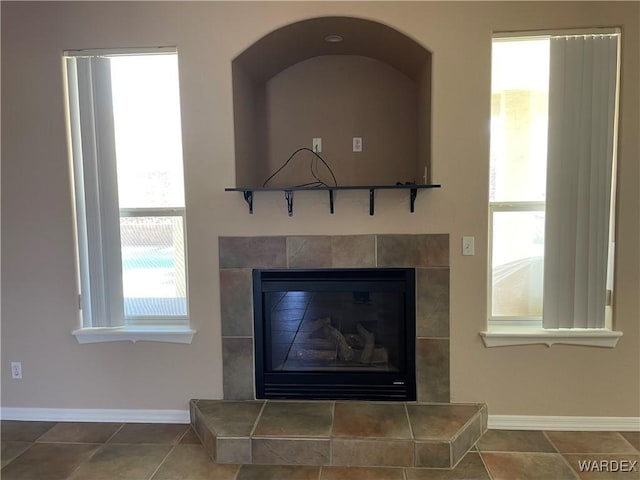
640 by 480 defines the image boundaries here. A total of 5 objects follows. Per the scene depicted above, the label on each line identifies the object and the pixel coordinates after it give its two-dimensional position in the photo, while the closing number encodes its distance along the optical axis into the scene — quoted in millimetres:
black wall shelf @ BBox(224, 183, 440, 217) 2260
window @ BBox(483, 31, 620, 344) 2250
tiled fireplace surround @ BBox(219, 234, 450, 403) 2400
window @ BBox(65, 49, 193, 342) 2438
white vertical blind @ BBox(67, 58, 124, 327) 2424
